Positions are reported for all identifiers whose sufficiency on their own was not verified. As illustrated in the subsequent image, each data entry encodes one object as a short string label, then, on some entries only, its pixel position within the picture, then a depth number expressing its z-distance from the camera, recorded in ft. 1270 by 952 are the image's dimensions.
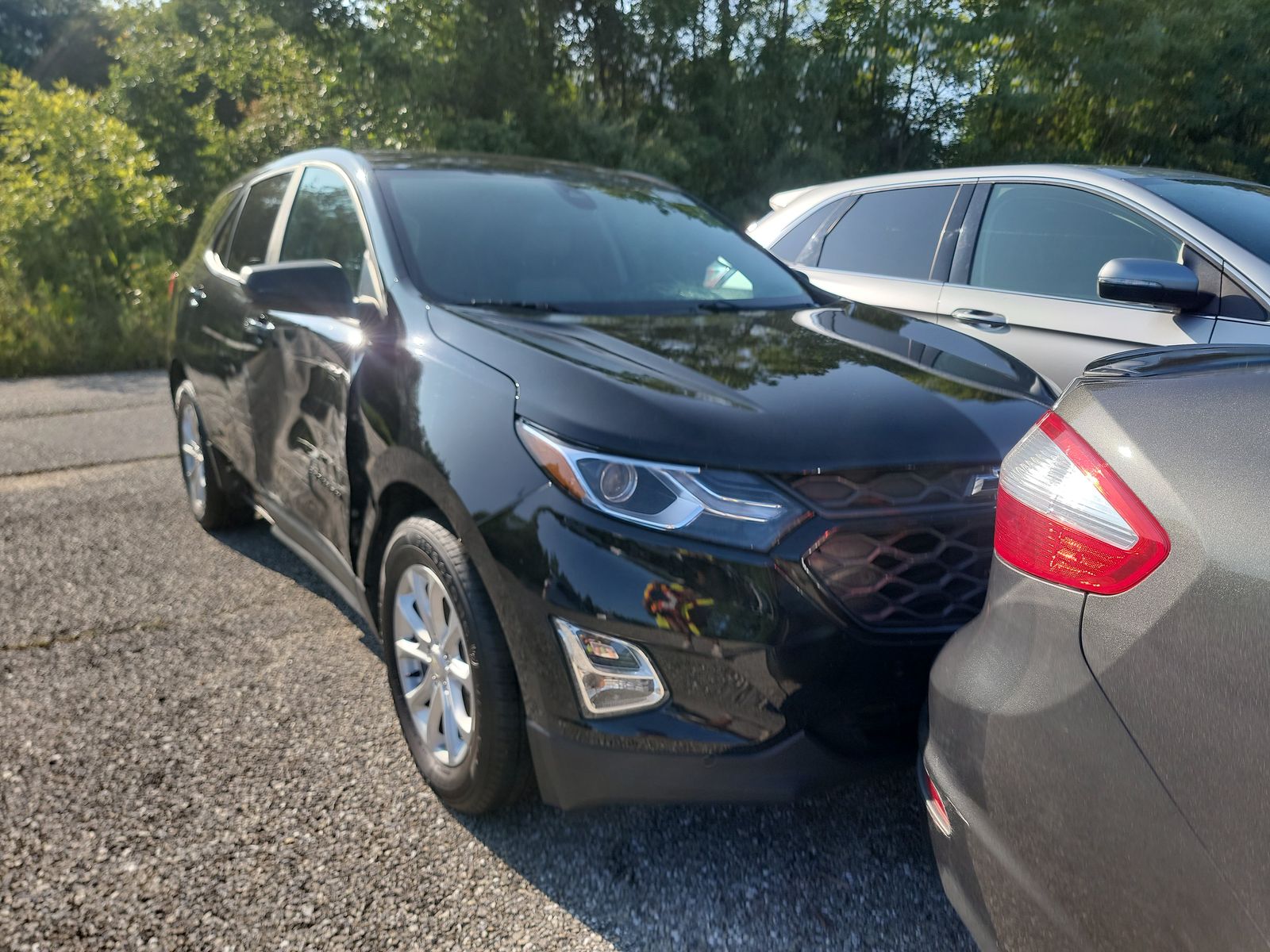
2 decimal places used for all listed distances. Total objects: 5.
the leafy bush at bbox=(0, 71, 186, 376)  36.73
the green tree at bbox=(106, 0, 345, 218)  51.31
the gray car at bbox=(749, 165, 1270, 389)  10.73
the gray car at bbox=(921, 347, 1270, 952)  3.72
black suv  6.22
